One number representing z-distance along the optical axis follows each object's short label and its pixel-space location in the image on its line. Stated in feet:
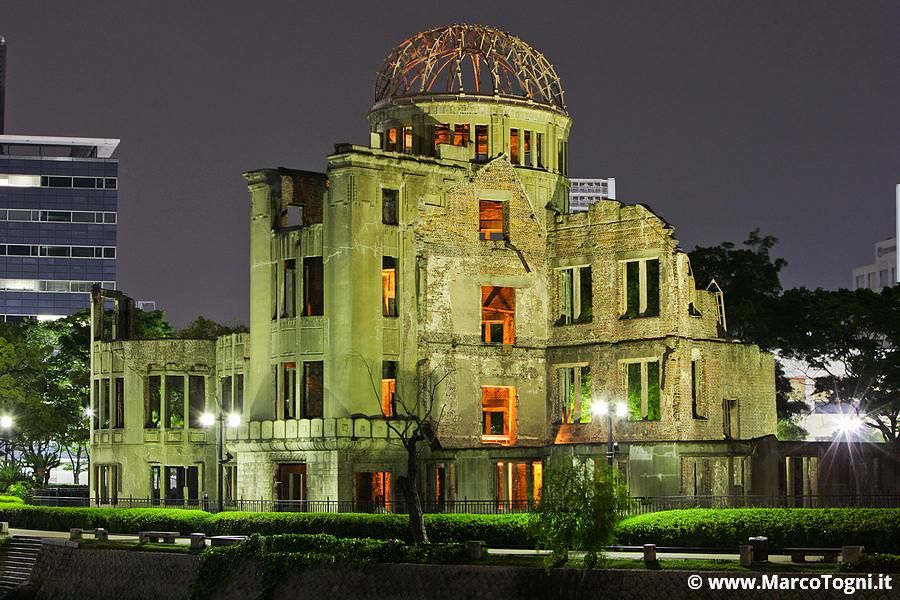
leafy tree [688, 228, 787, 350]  276.70
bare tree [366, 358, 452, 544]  212.64
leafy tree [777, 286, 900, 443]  254.06
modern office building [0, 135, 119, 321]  616.39
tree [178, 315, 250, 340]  321.93
